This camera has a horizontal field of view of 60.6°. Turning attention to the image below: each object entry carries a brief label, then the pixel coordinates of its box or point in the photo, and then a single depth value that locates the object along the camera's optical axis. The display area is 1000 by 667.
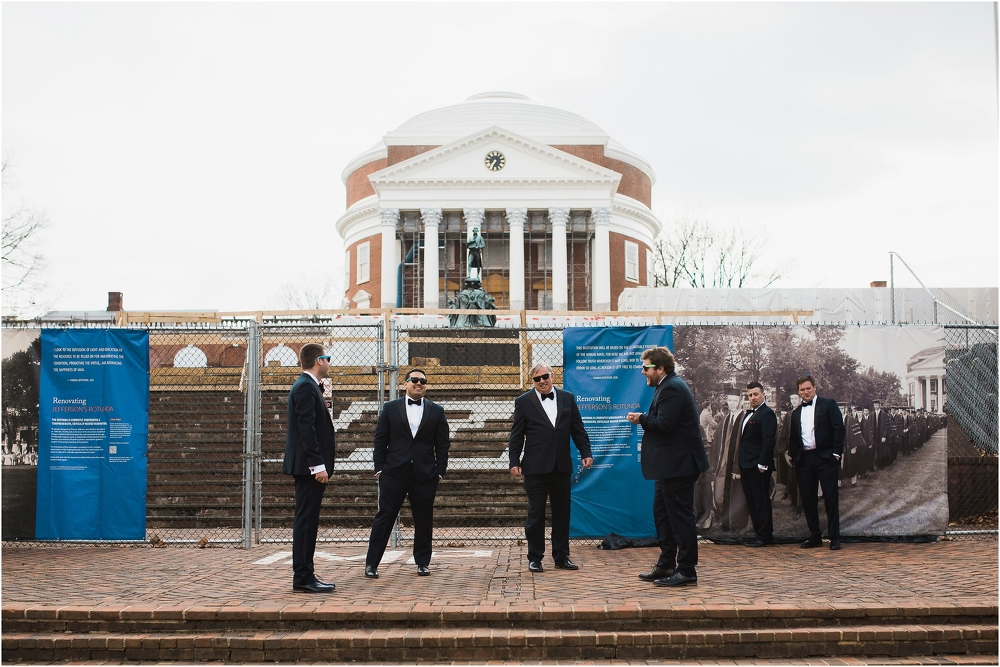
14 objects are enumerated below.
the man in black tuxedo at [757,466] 9.27
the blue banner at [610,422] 9.45
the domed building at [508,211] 47.66
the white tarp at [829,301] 31.86
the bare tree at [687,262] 61.31
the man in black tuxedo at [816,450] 9.16
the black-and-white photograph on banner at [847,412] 9.62
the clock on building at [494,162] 47.97
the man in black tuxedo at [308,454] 6.95
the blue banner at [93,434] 9.42
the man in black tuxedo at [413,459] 7.75
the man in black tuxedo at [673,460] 7.30
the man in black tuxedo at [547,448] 8.14
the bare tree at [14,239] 28.29
